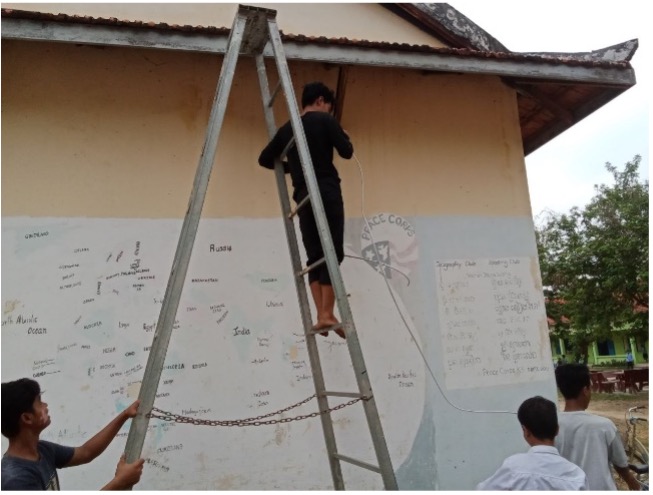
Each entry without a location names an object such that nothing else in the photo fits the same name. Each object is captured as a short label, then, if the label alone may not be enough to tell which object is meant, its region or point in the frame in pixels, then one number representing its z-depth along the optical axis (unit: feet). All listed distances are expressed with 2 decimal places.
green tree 60.49
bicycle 20.09
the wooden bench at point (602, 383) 62.39
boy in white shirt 7.30
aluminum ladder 7.79
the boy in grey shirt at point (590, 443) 9.07
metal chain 8.35
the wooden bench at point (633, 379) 61.90
